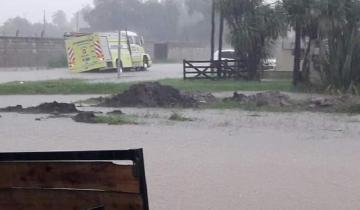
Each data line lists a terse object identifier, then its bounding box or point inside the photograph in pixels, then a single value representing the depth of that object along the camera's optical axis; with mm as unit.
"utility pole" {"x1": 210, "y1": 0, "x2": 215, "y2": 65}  34312
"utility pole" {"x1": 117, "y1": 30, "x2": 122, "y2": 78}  37444
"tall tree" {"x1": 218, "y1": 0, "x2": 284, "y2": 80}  31281
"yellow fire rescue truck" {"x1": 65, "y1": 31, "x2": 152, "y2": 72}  42219
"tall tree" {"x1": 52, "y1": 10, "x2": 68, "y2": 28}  179325
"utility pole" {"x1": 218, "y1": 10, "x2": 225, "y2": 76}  33681
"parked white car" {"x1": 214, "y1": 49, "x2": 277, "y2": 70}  37494
